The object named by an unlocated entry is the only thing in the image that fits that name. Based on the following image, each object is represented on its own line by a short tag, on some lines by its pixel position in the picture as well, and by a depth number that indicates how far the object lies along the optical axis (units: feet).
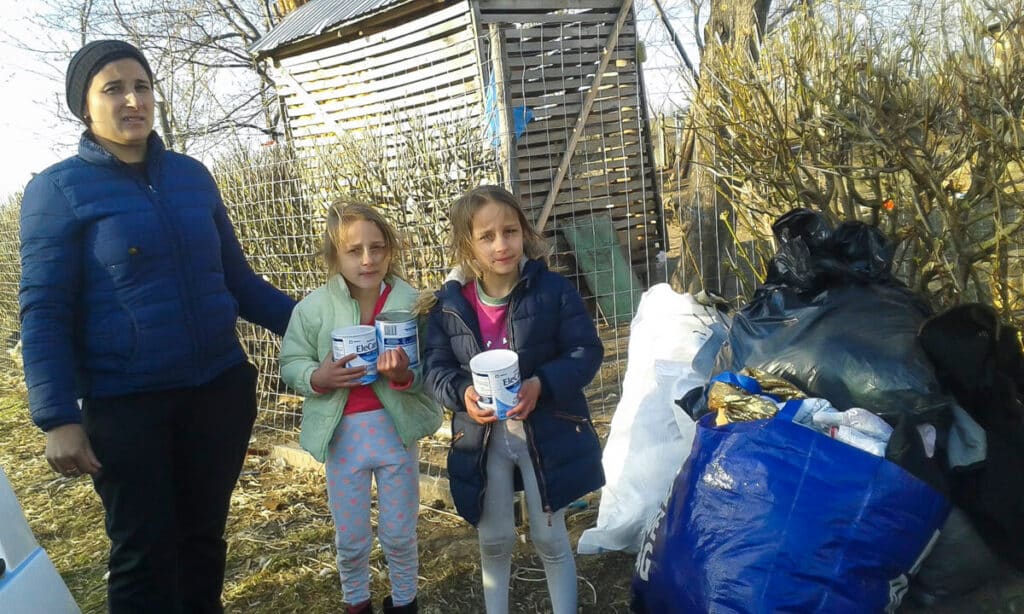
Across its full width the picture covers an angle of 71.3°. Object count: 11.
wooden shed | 23.45
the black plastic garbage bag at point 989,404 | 6.63
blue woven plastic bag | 6.28
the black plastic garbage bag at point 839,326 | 7.05
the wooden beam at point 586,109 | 19.52
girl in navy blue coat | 7.25
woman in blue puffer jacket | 6.41
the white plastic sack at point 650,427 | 9.16
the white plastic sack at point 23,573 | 5.26
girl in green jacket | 7.94
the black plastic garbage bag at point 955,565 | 6.79
